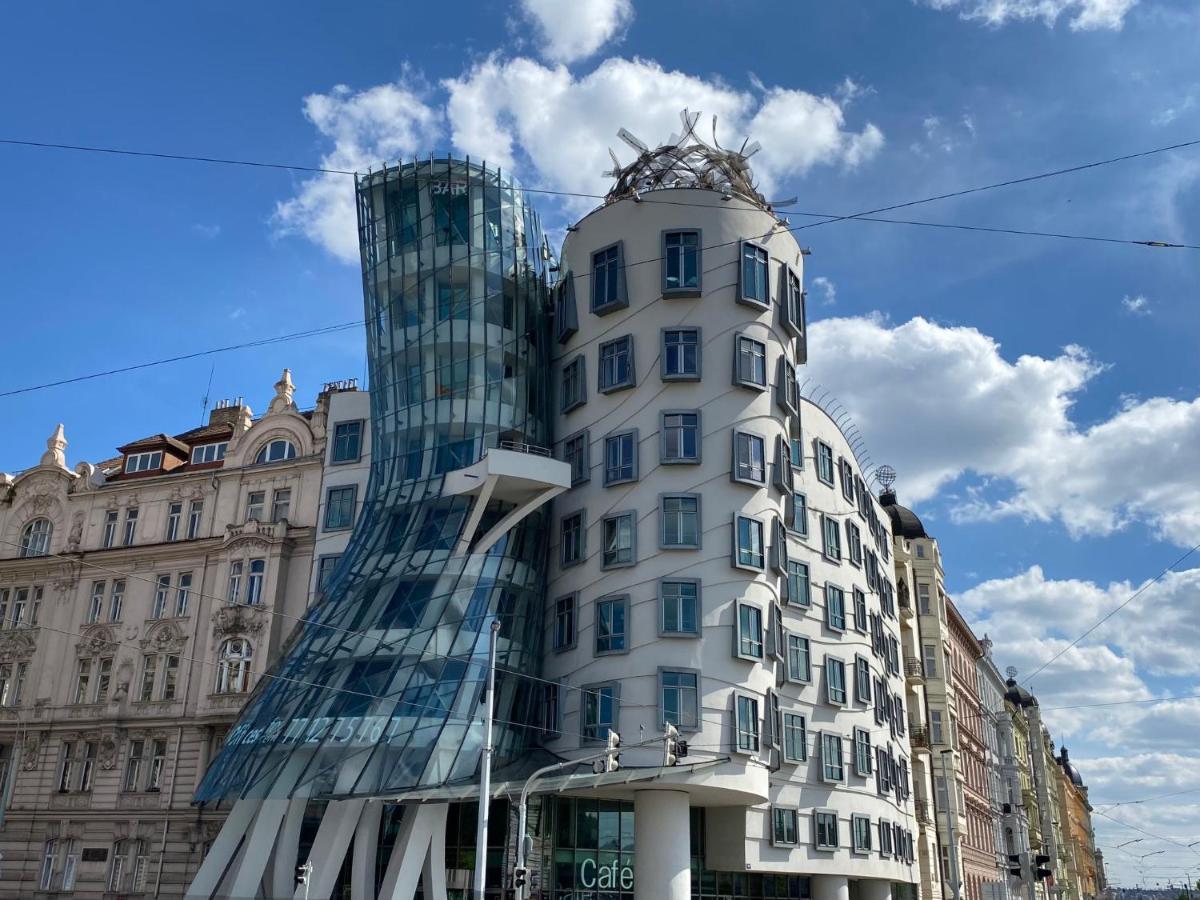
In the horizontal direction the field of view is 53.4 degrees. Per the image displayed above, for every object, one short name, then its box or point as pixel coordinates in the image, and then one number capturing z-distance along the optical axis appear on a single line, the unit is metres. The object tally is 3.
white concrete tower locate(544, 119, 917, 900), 41.06
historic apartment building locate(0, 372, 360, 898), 51.12
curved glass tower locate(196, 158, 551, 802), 38.91
